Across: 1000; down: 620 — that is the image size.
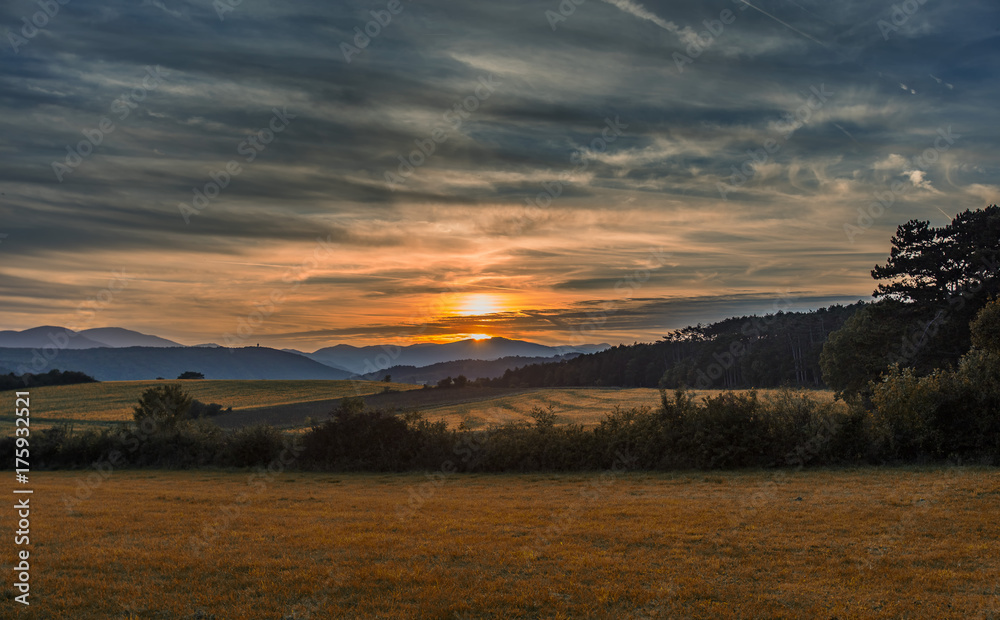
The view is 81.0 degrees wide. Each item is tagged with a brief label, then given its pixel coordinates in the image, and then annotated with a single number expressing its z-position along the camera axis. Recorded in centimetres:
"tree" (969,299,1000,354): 2356
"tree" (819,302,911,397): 3603
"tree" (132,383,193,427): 4462
